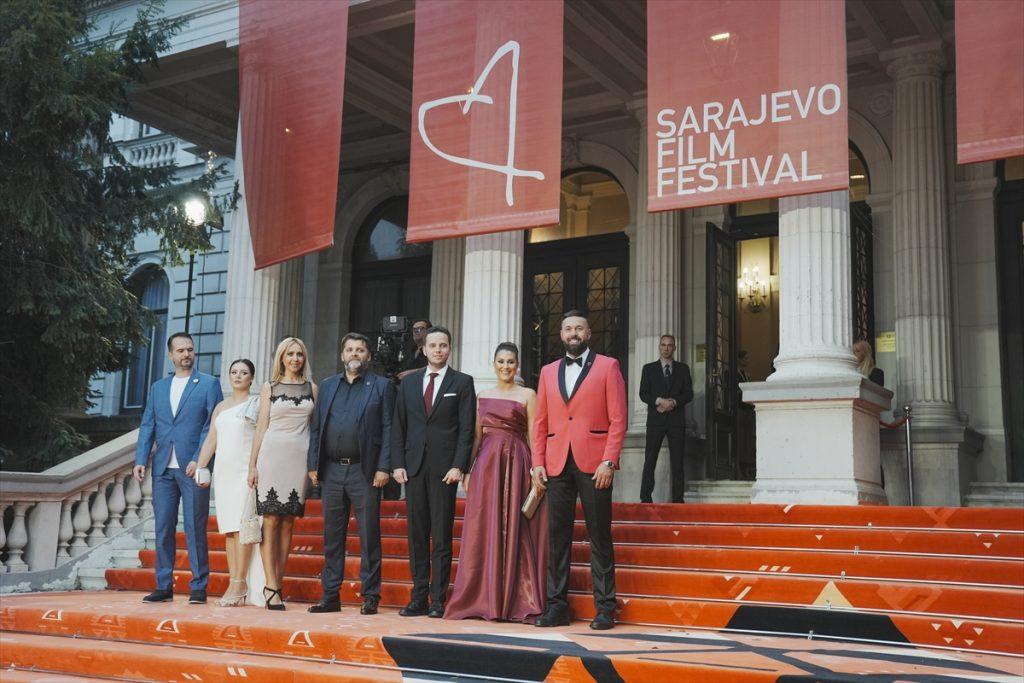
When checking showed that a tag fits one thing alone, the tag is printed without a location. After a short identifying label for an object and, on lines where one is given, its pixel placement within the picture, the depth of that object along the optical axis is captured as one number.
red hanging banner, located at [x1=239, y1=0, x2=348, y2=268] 10.83
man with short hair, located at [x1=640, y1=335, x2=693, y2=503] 11.30
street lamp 14.02
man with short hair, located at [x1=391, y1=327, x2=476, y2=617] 7.38
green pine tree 12.03
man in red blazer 6.72
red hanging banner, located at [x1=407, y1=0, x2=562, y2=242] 9.32
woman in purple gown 7.08
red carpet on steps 5.41
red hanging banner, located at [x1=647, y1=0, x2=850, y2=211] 8.25
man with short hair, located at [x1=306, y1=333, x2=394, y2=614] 7.47
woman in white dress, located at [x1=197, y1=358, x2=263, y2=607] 7.79
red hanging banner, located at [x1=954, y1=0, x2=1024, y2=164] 7.66
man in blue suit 8.23
